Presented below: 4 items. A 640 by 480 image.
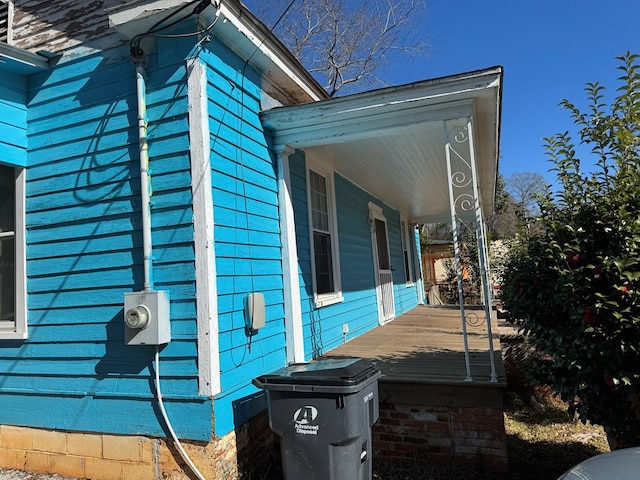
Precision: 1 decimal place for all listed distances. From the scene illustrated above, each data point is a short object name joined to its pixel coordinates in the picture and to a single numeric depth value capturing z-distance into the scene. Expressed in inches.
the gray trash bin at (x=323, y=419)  112.5
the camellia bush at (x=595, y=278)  109.6
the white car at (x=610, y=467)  71.5
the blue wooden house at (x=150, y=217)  134.1
